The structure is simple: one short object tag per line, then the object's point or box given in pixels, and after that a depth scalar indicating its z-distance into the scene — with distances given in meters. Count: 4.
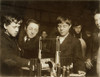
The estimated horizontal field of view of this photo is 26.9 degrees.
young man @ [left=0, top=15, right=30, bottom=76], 1.94
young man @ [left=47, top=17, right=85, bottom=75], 2.01
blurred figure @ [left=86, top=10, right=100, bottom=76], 2.04
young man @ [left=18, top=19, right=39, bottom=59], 1.97
